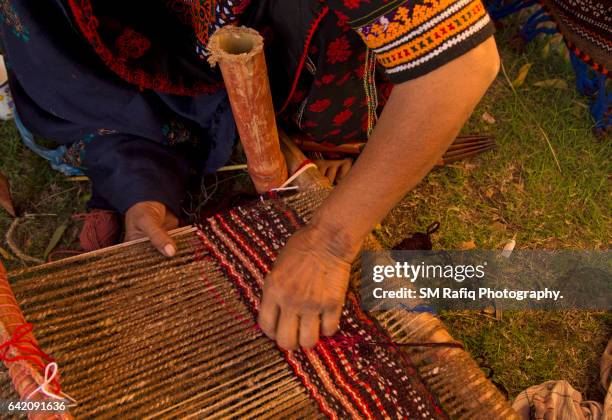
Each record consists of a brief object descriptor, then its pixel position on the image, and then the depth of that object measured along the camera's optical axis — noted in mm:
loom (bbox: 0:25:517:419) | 938
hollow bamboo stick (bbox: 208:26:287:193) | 918
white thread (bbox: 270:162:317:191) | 1246
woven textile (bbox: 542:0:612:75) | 1546
